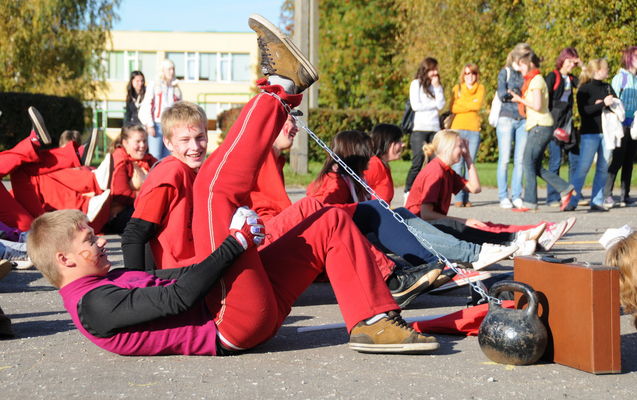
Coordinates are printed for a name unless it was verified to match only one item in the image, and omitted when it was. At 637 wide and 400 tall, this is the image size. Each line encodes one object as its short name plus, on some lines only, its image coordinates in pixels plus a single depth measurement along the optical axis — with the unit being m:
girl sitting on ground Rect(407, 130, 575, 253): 7.69
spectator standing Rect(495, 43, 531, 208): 13.03
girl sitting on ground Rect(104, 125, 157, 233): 10.27
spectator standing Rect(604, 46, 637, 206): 13.24
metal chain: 4.35
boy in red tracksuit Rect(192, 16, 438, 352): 4.21
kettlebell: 4.14
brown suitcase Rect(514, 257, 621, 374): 3.94
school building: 73.25
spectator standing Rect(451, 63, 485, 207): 13.84
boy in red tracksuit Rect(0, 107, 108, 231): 9.27
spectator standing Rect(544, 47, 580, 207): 13.31
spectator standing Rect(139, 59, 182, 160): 13.45
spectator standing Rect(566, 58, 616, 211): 12.98
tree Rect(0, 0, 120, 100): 30.94
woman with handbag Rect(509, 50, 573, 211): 12.48
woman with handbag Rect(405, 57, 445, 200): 13.66
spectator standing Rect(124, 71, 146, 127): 14.25
